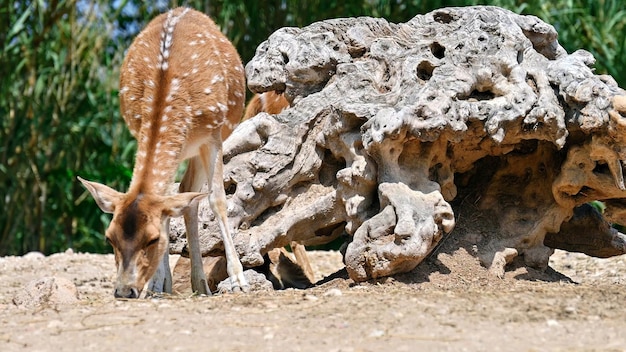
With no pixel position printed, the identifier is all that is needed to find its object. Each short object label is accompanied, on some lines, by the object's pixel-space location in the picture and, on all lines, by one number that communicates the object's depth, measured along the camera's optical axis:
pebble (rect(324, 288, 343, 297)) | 9.94
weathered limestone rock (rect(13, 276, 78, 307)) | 10.95
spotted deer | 10.41
